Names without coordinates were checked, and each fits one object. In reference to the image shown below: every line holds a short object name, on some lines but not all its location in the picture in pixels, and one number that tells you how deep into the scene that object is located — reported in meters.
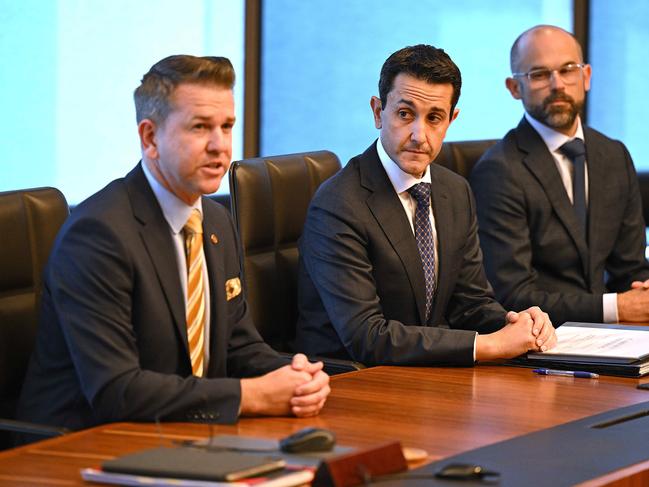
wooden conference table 3.36
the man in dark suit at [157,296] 3.76
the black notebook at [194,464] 2.98
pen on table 4.55
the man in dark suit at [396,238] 5.03
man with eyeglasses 6.32
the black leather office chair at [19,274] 4.31
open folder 4.59
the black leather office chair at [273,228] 5.34
